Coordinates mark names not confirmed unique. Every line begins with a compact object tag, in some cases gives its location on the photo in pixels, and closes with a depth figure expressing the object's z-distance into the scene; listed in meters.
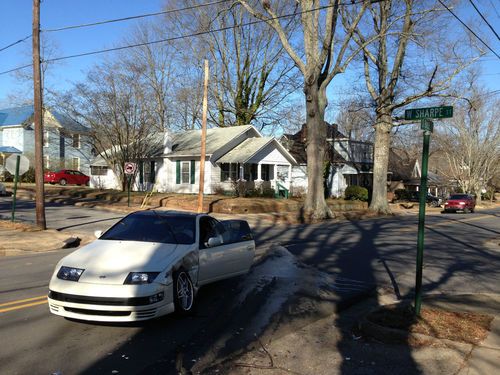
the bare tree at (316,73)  24.72
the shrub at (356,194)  39.94
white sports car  5.36
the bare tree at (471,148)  52.19
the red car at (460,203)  39.06
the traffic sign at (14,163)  16.86
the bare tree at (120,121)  31.61
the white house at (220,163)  33.06
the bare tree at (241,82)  42.62
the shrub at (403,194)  52.91
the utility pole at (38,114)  15.83
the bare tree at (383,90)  29.72
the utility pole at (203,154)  24.00
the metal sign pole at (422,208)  5.86
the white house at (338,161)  44.09
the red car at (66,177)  43.55
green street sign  6.17
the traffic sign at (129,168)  26.62
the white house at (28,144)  49.06
